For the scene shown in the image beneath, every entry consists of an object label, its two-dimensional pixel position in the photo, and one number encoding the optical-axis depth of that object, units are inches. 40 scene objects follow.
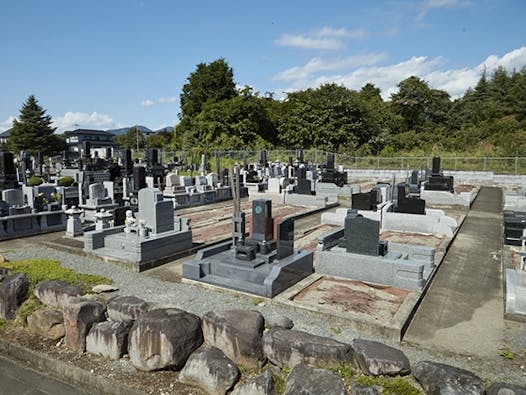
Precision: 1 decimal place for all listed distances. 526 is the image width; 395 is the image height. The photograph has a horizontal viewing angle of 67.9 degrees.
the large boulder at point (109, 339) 218.7
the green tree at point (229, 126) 2031.3
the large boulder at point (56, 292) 261.2
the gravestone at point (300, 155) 1445.5
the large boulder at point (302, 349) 189.9
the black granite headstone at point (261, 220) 349.1
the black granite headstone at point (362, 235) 349.7
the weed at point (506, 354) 216.3
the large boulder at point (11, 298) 268.7
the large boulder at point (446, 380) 160.9
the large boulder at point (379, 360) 178.7
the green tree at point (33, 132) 2273.6
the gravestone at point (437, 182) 872.0
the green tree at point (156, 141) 3157.0
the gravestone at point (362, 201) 606.5
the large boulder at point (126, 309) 236.1
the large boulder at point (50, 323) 242.5
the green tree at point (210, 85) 2474.2
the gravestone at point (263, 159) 1284.1
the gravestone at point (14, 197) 538.3
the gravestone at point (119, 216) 500.7
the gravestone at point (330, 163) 1074.8
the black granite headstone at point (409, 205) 568.1
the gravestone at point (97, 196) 601.7
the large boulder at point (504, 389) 153.8
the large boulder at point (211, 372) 188.1
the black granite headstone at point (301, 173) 956.0
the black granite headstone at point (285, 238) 334.1
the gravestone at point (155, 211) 424.8
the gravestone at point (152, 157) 1103.2
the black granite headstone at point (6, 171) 647.8
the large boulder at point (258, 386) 178.4
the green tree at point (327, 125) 1920.5
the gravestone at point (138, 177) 688.9
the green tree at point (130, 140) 3604.8
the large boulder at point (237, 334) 203.0
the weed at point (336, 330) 246.5
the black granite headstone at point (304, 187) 792.3
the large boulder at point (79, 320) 228.7
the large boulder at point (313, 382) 169.0
